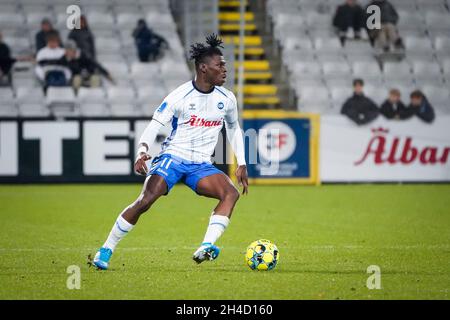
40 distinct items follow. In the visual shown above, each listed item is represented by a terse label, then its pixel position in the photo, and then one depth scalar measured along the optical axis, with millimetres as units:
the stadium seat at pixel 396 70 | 24203
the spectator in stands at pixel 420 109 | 21094
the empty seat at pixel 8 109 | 21734
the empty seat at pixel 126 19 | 24328
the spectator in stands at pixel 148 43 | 23047
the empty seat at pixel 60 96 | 21484
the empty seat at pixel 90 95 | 22094
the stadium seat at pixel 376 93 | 23219
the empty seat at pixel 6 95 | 21969
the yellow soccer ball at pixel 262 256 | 9266
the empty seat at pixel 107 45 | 23703
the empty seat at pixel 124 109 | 22281
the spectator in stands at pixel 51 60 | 21672
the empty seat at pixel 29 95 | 21953
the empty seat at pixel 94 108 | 22000
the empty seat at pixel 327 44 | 24453
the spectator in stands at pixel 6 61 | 21703
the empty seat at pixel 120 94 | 22516
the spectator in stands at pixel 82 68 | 21766
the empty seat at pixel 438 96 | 23238
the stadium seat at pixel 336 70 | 24109
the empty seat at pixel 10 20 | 23547
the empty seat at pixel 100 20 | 24172
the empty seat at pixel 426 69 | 24234
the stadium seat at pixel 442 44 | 24908
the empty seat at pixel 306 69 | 23938
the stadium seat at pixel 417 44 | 24875
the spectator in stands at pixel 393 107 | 21000
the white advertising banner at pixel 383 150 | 20875
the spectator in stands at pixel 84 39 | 22172
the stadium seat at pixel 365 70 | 24109
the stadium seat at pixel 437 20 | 25547
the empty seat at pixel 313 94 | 23391
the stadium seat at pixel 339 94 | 23531
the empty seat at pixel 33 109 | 21734
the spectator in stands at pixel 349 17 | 23953
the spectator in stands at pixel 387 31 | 23938
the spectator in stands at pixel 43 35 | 21875
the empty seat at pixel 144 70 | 23359
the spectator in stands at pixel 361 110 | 20891
